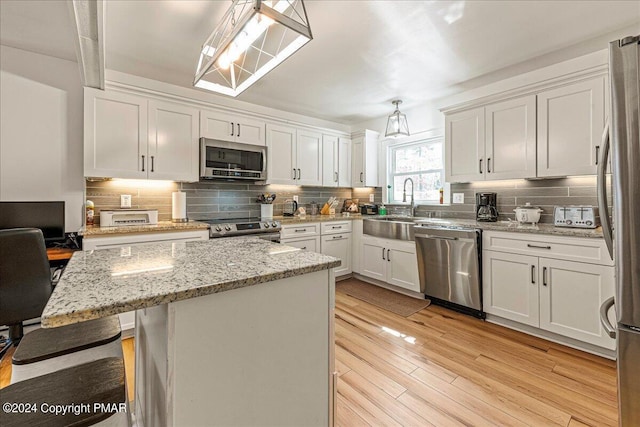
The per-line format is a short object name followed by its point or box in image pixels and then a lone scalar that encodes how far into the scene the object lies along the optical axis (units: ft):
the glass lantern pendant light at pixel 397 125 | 11.46
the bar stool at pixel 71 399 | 2.31
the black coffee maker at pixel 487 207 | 10.23
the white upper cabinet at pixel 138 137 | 8.46
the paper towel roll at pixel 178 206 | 10.21
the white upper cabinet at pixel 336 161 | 14.21
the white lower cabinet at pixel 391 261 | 11.03
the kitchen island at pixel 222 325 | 2.54
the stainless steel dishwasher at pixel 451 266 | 9.11
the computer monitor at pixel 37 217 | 8.14
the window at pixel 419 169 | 12.79
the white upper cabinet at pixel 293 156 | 12.25
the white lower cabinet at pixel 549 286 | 6.96
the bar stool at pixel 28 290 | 3.62
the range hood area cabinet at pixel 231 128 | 10.48
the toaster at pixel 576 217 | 7.86
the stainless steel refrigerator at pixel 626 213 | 3.62
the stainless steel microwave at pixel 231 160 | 10.30
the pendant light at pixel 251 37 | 4.59
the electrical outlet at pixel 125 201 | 9.69
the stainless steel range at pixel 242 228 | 9.62
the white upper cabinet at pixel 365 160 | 14.70
